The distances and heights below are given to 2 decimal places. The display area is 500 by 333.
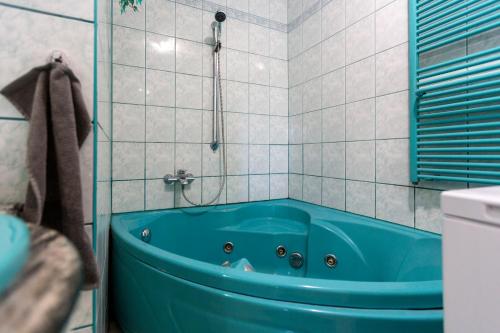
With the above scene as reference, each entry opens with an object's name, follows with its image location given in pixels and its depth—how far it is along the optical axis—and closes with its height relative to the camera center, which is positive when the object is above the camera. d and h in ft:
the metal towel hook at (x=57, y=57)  1.69 +0.74
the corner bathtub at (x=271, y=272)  2.21 -1.29
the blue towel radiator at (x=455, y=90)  3.12 +1.04
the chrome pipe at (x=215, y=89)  5.62 +1.77
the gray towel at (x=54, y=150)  1.48 +0.10
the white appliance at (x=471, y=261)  1.43 -0.56
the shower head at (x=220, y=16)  5.40 +3.23
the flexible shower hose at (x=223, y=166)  5.59 +0.03
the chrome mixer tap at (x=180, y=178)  5.35 -0.23
